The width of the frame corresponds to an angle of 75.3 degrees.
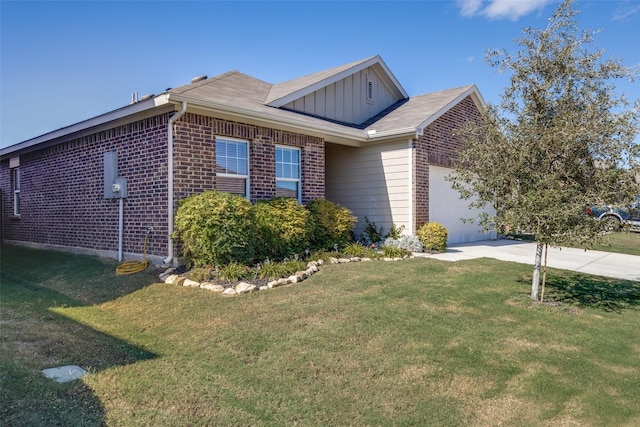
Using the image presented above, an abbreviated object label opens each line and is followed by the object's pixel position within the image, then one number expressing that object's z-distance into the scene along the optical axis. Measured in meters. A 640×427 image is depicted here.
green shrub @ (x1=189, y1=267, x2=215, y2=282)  7.03
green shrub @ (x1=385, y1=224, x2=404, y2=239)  11.45
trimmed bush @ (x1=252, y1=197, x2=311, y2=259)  8.12
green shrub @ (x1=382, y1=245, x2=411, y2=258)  9.42
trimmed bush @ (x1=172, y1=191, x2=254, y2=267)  7.12
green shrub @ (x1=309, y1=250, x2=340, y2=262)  8.64
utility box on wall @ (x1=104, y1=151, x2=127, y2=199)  9.06
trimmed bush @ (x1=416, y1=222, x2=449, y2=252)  10.77
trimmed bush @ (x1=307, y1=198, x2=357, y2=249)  9.54
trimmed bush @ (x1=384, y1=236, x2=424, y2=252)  10.54
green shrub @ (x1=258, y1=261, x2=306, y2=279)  7.20
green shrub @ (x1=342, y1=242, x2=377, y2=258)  9.34
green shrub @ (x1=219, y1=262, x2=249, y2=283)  6.94
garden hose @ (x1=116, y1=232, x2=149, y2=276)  8.03
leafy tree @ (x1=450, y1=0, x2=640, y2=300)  5.61
